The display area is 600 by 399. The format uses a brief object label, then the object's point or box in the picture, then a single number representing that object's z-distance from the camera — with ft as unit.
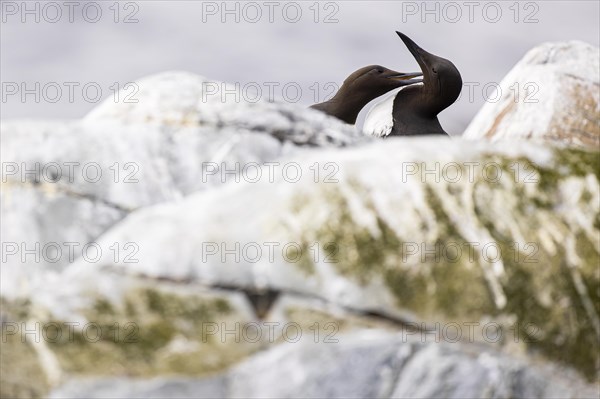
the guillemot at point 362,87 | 79.97
